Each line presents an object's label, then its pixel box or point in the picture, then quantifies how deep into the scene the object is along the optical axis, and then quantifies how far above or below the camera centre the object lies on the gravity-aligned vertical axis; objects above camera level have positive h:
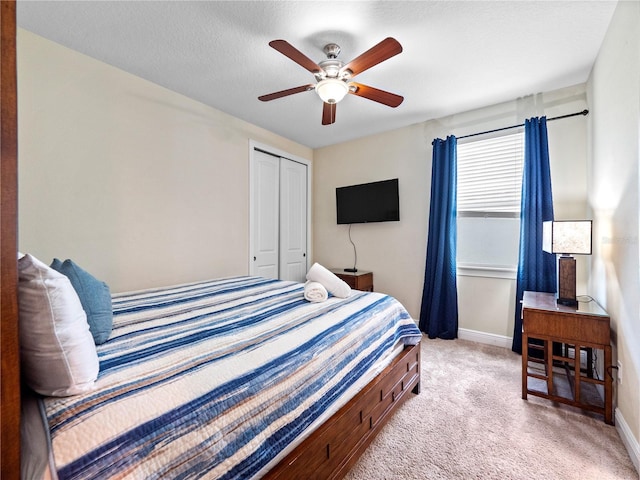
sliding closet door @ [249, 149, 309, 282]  3.83 +0.29
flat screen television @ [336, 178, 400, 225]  3.83 +0.50
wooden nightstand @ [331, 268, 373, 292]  3.78 -0.55
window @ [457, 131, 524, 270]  3.09 +0.43
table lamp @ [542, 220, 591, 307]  2.08 -0.05
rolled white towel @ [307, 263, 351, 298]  2.11 -0.33
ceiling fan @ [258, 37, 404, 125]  1.74 +1.13
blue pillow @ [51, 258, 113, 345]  1.23 -0.29
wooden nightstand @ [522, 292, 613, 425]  1.85 -0.68
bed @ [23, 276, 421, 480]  0.75 -0.52
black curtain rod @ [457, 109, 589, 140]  2.66 +1.18
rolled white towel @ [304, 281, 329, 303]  2.03 -0.39
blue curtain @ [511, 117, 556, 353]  2.76 +0.26
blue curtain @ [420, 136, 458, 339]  3.31 -0.08
